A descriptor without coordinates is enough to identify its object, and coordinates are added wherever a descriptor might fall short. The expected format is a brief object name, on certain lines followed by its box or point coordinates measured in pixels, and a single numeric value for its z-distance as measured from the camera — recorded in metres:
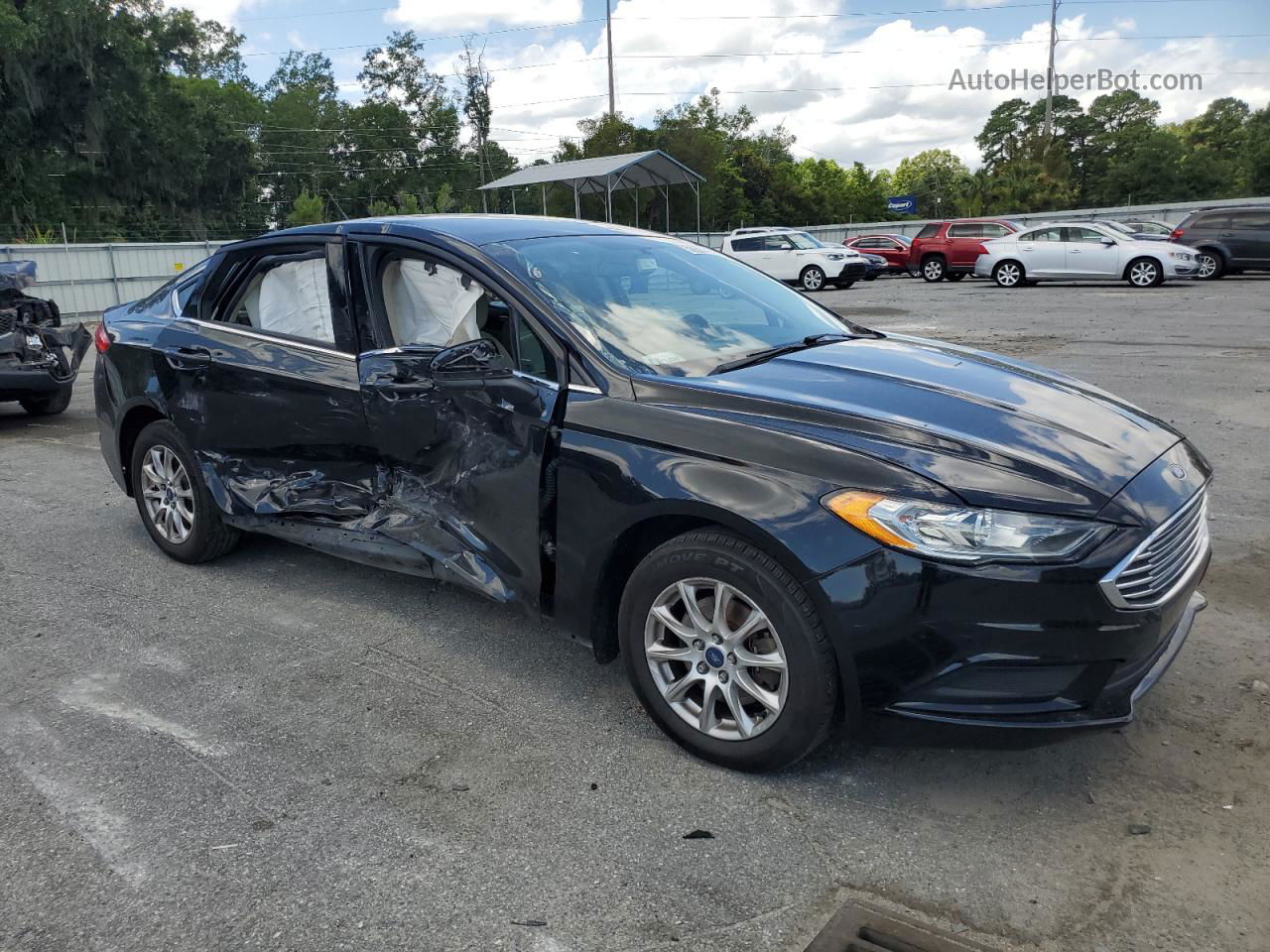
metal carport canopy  30.55
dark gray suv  22.09
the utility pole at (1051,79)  54.19
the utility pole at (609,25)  51.91
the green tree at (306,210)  42.07
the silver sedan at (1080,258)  21.64
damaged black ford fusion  2.64
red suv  26.44
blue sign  82.06
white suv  26.41
